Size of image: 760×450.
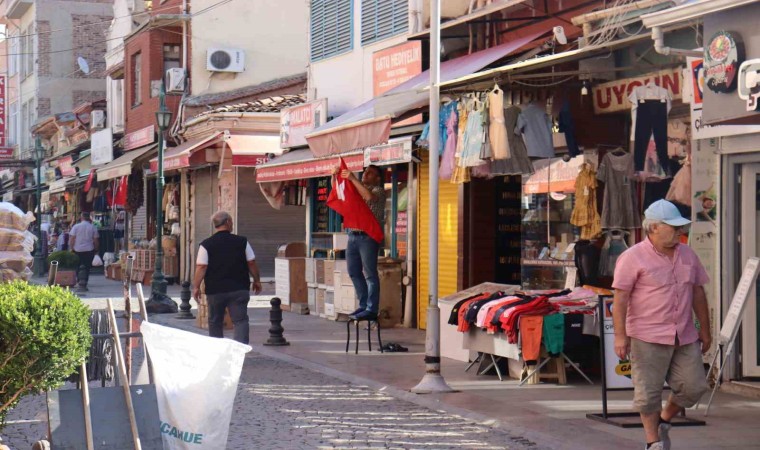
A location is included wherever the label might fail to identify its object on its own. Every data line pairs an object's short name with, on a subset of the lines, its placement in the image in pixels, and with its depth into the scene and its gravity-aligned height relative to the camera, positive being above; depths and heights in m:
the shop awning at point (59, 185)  44.57 +1.50
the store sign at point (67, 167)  43.31 +2.10
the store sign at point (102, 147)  38.86 +2.54
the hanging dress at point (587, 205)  13.85 +0.19
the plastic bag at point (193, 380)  7.40 -0.95
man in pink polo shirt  8.09 -0.63
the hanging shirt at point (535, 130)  13.58 +1.02
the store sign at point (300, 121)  21.88 +1.92
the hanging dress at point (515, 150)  13.49 +0.81
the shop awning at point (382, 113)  13.63 +1.29
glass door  11.89 -0.24
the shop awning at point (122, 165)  33.31 +1.69
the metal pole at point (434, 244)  11.91 -0.21
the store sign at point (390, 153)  17.30 +1.02
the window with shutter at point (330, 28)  21.89 +3.63
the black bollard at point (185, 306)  21.20 -1.42
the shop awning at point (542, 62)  10.56 +1.53
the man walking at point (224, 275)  12.78 -0.53
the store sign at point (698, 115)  11.73 +1.05
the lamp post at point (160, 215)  23.42 +0.19
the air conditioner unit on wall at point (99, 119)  42.97 +3.74
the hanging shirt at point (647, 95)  12.43 +1.28
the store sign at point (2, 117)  54.36 +4.91
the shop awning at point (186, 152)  28.48 +1.72
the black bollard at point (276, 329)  16.58 -1.43
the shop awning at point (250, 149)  26.39 +1.63
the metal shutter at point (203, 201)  31.88 +0.61
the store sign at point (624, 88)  12.84 +1.47
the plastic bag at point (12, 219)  13.72 +0.08
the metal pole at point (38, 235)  37.03 -0.35
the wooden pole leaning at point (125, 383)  7.26 -0.95
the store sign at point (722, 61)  9.04 +1.20
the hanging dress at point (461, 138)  13.50 +0.94
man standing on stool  16.20 -0.41
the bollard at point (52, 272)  16.67 -0.64
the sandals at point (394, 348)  15.59 -1.60
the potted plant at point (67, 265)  29.17 -0.96
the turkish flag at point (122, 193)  35.56 +0.95
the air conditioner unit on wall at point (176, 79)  32.59 +3.89
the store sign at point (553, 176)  14.38 +0.56
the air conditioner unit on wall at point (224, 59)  32.69 +4.43
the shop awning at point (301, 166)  19.11 +0.99
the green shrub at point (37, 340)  7.03 -0.66
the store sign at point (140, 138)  34.94 +2.57
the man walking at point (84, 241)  30.89 -0.39
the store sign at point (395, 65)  18.50 +2.47
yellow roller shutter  17.83 -0.27
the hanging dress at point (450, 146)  13.80 +0.87
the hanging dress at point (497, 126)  13.05 +1.03
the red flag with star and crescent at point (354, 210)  16.30 +0.18
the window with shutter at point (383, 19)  19.47 +3.38
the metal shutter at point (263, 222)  30.14 +0.05
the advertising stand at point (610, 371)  10.01 -1.25
